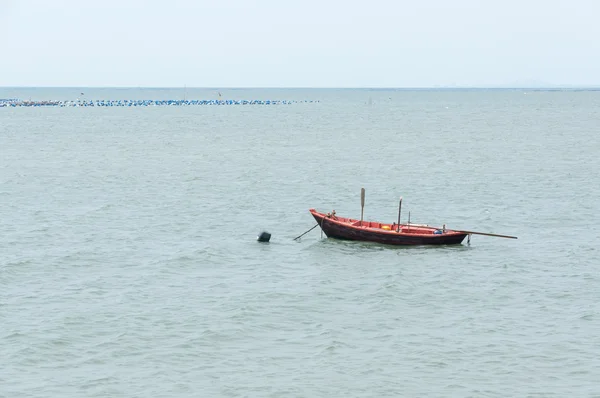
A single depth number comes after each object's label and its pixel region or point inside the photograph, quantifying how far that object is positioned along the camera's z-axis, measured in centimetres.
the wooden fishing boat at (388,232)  4872
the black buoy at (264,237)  5053
